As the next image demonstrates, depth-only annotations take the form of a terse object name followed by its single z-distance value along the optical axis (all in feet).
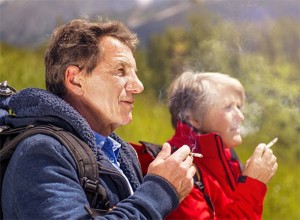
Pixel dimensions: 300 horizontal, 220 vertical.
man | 5.24
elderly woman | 7.76
